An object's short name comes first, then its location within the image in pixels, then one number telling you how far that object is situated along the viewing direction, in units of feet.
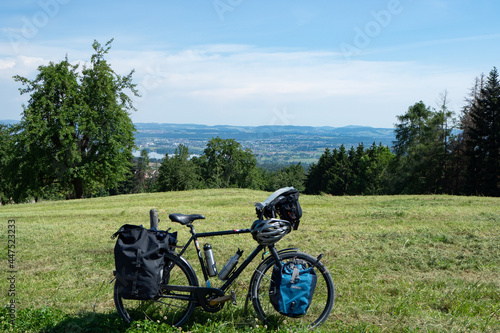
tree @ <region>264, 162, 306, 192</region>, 332.80
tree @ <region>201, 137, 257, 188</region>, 223.75
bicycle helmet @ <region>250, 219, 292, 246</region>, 14.57
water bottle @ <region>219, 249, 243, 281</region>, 15.40
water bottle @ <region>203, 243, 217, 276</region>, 15.52
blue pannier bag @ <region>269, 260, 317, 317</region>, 14.58
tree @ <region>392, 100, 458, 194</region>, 145.07
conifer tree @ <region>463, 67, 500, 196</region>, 118.93
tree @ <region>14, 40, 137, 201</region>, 99.04
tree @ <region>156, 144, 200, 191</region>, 183.73
